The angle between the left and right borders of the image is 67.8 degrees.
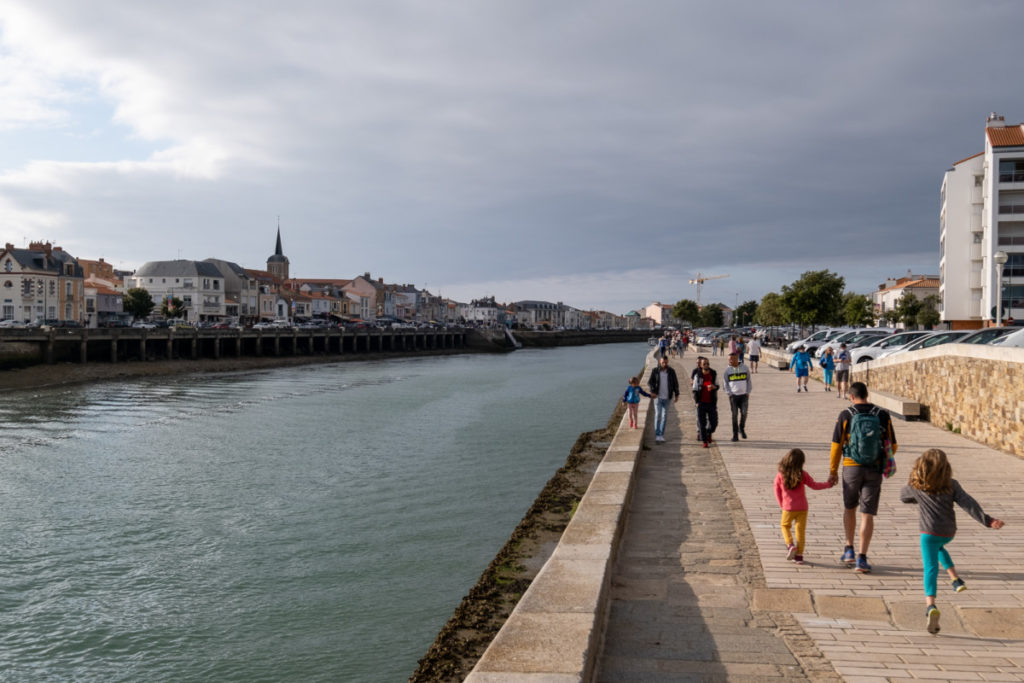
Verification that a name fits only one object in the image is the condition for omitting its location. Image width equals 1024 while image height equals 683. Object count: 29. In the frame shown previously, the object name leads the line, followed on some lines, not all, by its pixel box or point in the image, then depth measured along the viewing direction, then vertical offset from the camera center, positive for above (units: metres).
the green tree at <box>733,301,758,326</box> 176.50 +4.94
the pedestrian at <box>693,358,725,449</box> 12.16 -1.09
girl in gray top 5.20 -1.19
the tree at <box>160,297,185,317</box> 87.81 +2.63
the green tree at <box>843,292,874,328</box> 78.81 +2.44
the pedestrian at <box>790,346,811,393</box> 22.66 -0.95
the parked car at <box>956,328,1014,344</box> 18.58 -0.02
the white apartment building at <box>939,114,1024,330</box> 42.03 +6.32
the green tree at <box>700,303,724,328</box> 190.88 +4.39
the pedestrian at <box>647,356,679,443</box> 12.74 -0.95
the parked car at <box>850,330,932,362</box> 25.38 -0.35
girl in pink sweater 6.31 -1.37
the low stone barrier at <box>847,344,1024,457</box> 11.48 -0.99
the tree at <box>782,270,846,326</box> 57.78 +2.77
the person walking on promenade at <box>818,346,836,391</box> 22.84 -0.94
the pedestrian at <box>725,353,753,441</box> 12.46 -0.85
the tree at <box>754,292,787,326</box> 88.19 +2.85
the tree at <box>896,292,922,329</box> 69.88 +2.36
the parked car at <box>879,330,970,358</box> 20.98 -0.11
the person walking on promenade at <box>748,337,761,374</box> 28.05 -0.61
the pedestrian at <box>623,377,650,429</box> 13.92 -1.19
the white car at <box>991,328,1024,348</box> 14.96 -0.08
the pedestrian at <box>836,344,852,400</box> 19.98 -1.00
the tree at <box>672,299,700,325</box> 170.26 +4.99
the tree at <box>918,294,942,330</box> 66.81 +1.57
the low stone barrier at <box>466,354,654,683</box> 3.88 -1.70
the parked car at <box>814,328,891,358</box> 28.20 -0.16
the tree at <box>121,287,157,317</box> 85.06 +3.17
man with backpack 6.20 -1.08
